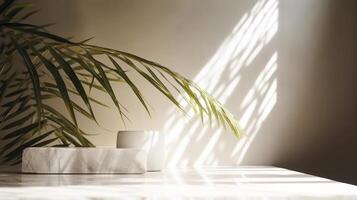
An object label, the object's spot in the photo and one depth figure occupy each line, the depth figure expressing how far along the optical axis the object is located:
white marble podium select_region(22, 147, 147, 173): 1.55
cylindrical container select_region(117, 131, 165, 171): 1.73
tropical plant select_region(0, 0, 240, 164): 1.77
